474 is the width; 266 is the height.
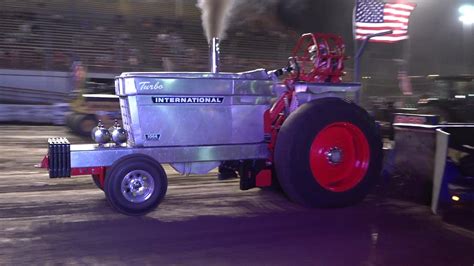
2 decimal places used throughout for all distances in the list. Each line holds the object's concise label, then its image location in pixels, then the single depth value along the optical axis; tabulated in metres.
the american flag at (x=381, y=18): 10.27
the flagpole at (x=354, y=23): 9.11
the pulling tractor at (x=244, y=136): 5.48
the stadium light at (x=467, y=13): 25.31
